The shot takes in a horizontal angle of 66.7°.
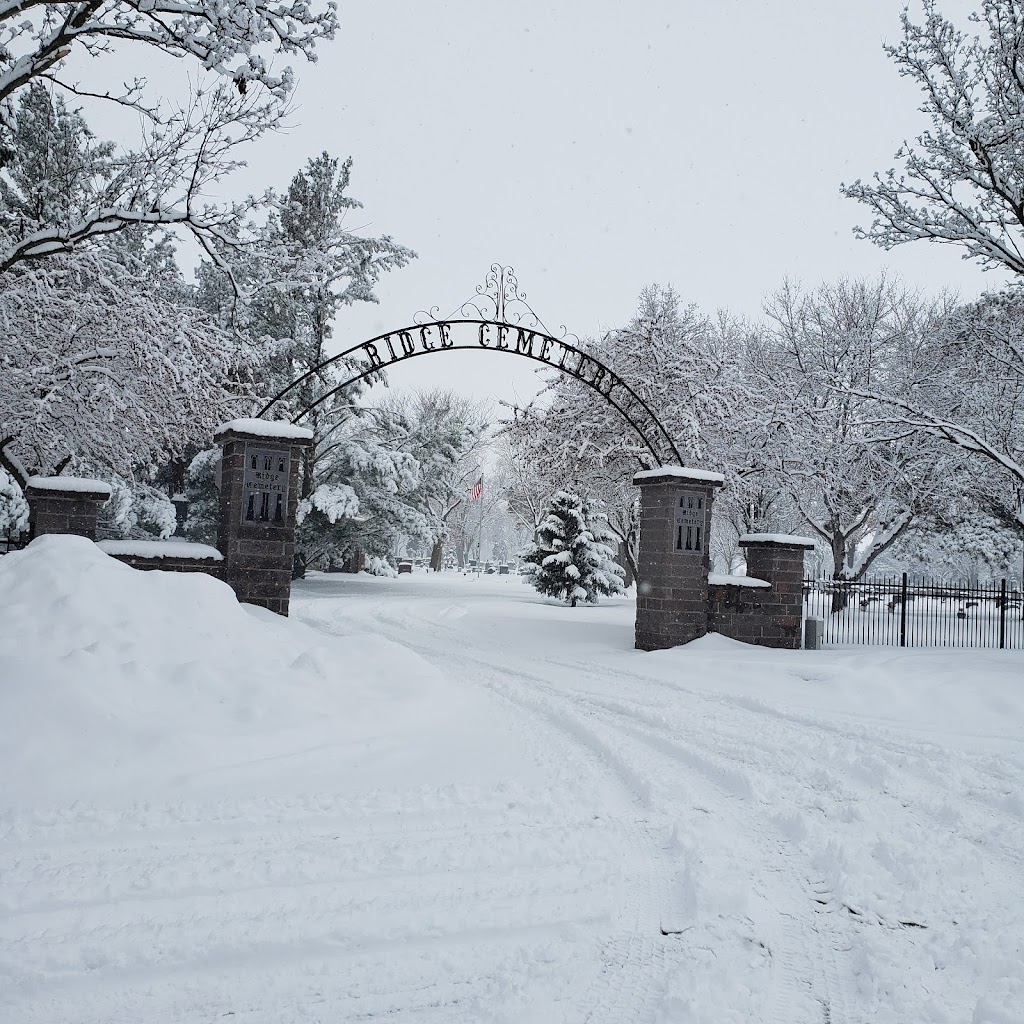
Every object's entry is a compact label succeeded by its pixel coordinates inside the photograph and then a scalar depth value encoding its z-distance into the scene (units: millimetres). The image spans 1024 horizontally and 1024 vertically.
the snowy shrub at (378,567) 28578
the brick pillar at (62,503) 9898
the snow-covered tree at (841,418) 17125
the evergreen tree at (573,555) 24781
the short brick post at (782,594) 12320
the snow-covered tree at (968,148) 10969
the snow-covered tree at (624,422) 19422
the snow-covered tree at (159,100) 8047
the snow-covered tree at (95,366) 13484
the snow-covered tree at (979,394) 12445
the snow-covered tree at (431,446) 27797
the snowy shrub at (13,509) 15117
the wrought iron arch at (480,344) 12000
